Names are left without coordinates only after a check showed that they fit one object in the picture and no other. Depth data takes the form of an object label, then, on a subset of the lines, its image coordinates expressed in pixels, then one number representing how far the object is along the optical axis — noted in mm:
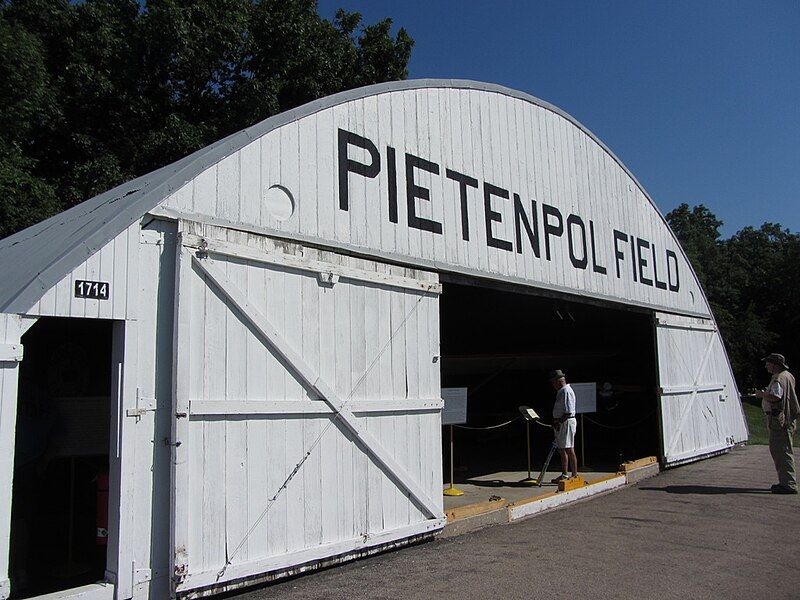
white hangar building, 5066
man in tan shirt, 10133
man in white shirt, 10125
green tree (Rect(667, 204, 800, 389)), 37000
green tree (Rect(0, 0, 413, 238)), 18797
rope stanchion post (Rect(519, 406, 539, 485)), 10383
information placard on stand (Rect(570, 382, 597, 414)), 11899
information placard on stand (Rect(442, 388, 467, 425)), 9117
